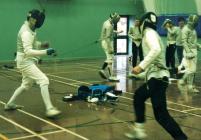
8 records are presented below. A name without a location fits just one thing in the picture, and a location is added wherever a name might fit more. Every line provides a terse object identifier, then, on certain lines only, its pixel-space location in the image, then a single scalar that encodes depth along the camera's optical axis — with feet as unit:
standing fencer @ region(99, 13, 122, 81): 35.78
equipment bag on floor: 26.32
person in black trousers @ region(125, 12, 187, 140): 15.89
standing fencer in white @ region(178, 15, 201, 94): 29.22
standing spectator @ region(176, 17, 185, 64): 43.52
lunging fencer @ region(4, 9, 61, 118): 20.92
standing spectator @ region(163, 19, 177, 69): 43.96
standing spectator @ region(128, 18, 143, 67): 41.63
